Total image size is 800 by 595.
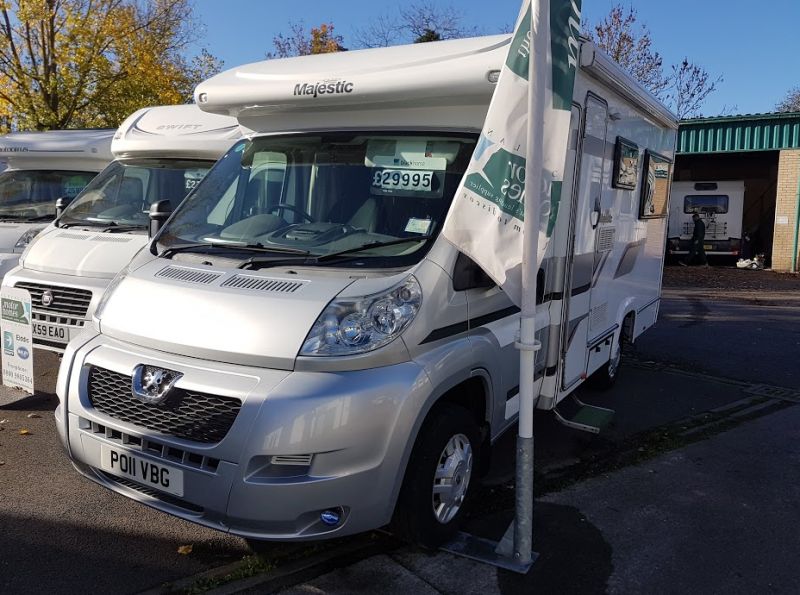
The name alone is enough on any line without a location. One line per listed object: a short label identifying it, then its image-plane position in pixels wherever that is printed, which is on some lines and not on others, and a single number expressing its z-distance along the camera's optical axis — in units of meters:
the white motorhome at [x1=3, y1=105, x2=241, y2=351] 5.72
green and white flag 3.20
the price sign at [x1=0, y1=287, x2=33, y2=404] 5.30
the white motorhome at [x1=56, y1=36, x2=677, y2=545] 3.00
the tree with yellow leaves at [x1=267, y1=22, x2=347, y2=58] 25.31
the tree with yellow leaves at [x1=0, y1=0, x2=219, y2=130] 14.95
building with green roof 20.27
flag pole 3.15
